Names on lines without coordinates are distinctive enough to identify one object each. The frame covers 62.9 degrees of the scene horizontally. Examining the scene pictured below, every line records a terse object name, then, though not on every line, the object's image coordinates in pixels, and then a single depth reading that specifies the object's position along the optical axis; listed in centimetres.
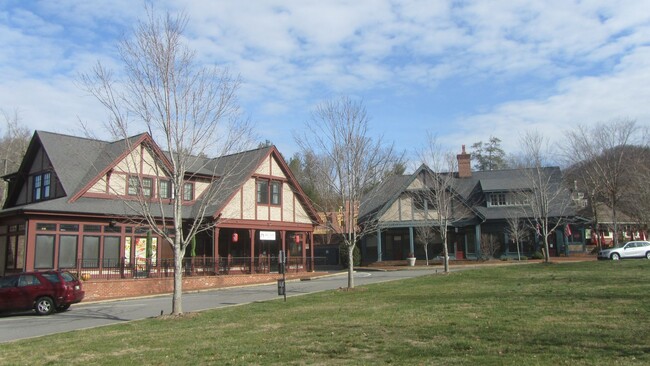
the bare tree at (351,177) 2219
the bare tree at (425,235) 4072
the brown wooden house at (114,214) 2562
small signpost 1835
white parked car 3547
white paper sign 3315
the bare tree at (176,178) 1572
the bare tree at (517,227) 4028
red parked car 1908
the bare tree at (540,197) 3672
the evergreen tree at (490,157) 8400
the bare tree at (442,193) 2830
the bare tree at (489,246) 4264
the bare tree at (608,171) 4334
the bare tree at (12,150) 4403
